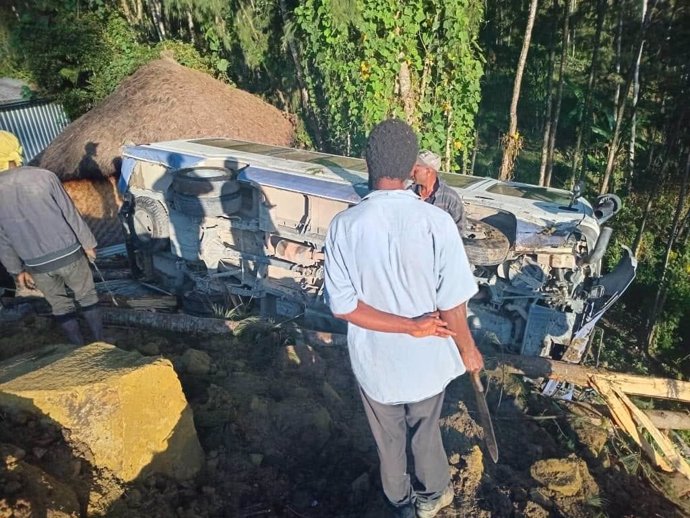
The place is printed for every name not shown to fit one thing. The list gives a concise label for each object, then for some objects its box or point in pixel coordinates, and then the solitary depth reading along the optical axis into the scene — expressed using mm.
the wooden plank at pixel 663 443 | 3387
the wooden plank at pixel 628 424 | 3436
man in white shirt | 2023
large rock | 2283
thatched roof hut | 9867
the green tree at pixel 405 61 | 8258
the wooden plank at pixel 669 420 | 3793
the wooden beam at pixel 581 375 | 3572
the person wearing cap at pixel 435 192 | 4035
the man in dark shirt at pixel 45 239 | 3709
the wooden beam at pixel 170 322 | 4758
